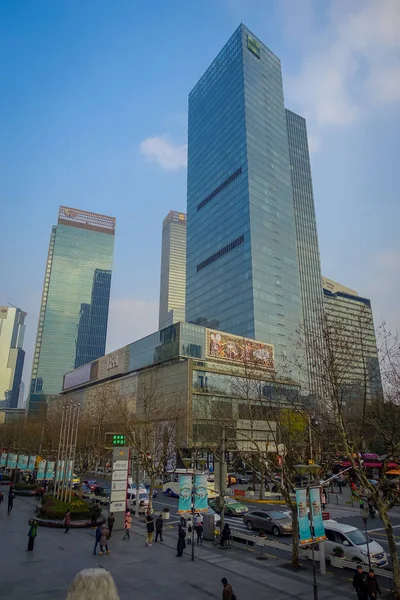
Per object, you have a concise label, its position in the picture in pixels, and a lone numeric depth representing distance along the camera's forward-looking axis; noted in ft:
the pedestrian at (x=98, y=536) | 65.57
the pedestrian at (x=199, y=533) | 75.66
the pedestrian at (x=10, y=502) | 104.57
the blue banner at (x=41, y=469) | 161.79
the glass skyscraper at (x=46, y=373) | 627.87
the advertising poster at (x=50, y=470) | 160.87
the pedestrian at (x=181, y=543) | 65.26
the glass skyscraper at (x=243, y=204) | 366.63
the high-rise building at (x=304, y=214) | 505.66
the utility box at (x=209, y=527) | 78.59
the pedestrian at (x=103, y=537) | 65.26
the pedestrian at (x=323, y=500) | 119.38
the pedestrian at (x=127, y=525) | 79.66
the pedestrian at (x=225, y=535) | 71.77
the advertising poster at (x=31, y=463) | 168.68
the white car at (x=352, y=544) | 60.08
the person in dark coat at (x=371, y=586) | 42.88
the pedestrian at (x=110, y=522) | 81.06
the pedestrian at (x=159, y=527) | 77.10
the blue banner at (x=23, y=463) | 166.28
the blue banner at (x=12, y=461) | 167.67
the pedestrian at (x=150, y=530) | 72.28
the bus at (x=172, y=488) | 156.66
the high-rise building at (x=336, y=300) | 622.95
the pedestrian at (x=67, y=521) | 83.76
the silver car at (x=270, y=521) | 83.05
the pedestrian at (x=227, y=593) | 40.09
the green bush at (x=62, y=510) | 92.32
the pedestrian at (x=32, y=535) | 66.28
